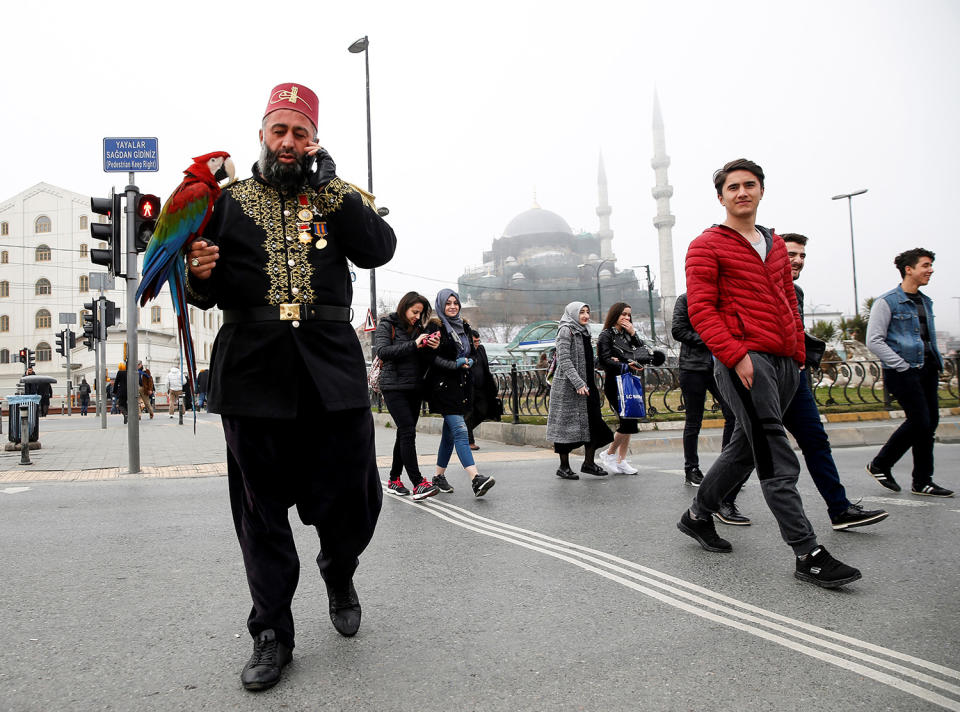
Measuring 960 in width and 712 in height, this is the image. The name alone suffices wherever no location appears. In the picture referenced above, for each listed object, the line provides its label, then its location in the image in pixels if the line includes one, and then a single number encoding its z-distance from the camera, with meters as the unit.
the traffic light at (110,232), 9.16
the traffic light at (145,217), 8.42
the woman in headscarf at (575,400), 7.68
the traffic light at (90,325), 18.35
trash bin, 10.77
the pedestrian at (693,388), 6.71
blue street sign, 9.12
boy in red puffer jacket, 3.76
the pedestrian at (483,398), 7.78
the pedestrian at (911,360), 5.93
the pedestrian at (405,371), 6.68
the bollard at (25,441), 9.88
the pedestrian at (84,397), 31.44
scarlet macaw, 2.70
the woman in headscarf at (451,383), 6.64
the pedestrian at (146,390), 23.27
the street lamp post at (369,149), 21.30
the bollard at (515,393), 12.01
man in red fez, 2.71
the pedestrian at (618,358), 7.80
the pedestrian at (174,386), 22.98
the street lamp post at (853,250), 34.88
